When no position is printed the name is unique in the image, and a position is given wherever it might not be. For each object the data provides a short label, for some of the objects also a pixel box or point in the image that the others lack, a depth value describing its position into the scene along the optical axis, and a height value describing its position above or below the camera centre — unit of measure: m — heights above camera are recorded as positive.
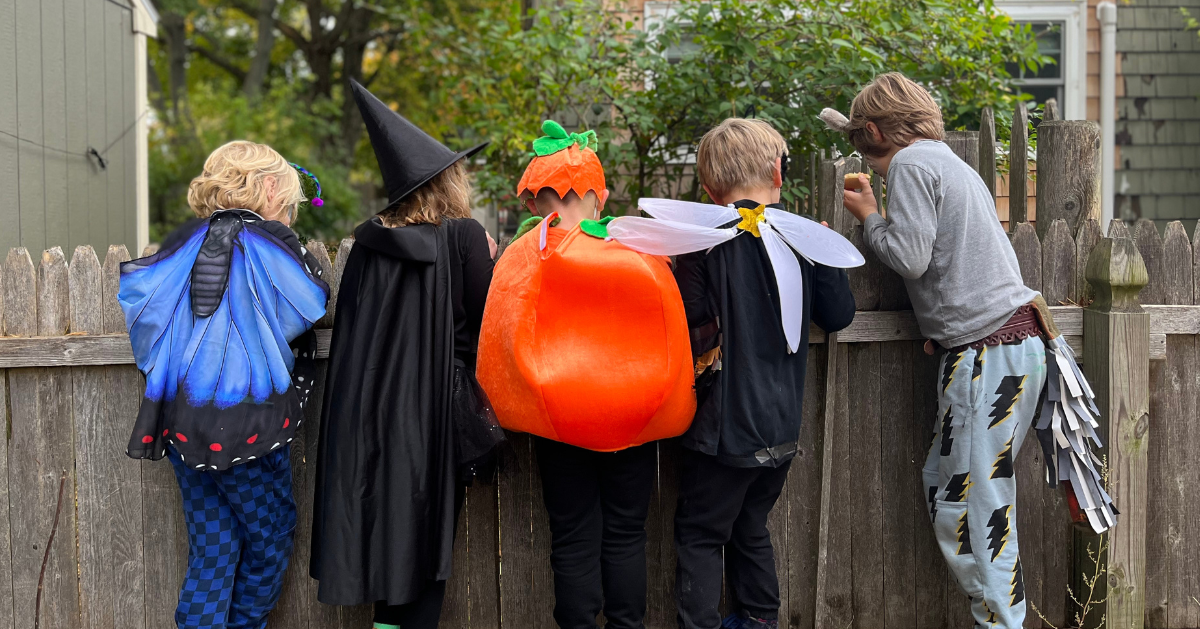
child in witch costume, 2.80 -0.32
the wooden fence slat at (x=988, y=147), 3.31 +0.58
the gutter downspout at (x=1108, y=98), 7.01 +1.61
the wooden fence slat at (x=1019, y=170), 3.35 +0.51
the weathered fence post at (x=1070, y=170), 3.28 +0.49
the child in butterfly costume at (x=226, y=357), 2.73 -0.16
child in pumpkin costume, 2.54 -0.10
